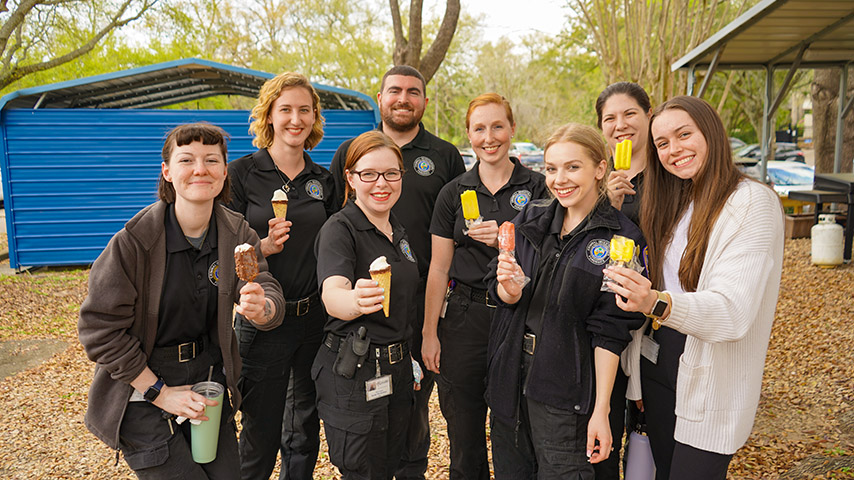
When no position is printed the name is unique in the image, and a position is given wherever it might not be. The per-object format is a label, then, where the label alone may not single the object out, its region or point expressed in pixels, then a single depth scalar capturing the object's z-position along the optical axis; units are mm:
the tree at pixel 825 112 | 14070
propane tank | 9953
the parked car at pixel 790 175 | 17759
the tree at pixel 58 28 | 11688
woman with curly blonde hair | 3514
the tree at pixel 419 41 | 10180
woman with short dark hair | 2463
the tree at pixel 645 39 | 12695
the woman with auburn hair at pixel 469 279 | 3438
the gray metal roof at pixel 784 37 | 8841
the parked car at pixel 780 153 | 25344
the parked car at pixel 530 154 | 27888
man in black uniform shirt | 3799
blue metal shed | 11852
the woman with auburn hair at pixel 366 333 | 2842
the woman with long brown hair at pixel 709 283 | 2246
